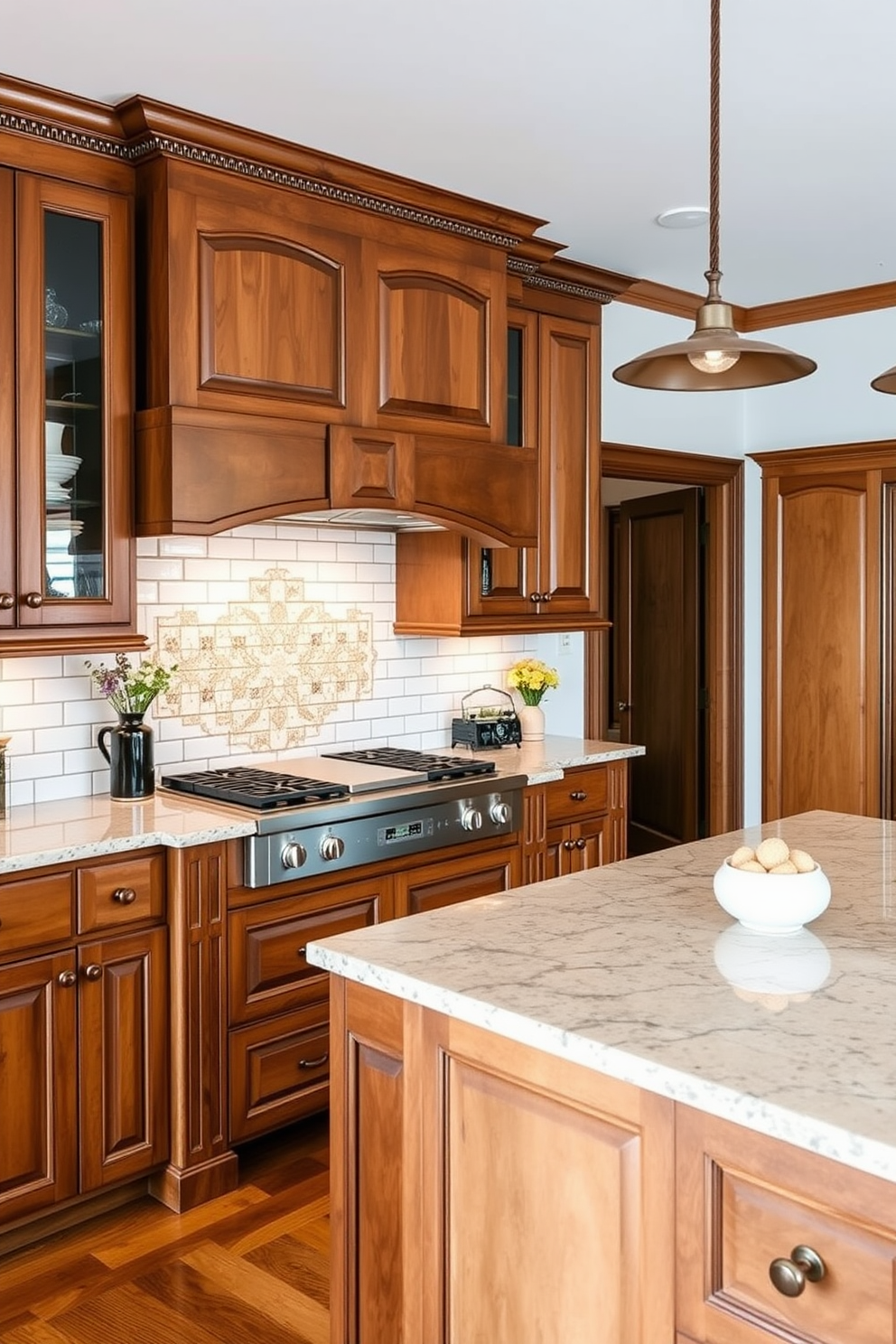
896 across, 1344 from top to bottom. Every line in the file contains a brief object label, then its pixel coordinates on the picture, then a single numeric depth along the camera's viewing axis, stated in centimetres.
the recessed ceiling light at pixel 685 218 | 390
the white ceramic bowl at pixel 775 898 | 193
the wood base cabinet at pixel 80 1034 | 274
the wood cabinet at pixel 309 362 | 316
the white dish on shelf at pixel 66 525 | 308
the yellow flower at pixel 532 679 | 457
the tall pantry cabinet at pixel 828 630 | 495
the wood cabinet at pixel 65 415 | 297
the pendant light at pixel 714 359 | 210
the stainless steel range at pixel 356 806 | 319
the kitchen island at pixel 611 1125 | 137
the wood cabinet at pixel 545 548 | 421
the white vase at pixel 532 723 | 462
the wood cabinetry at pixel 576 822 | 405
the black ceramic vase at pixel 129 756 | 331
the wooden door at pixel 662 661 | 580
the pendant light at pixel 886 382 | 235
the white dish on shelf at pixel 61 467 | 308
